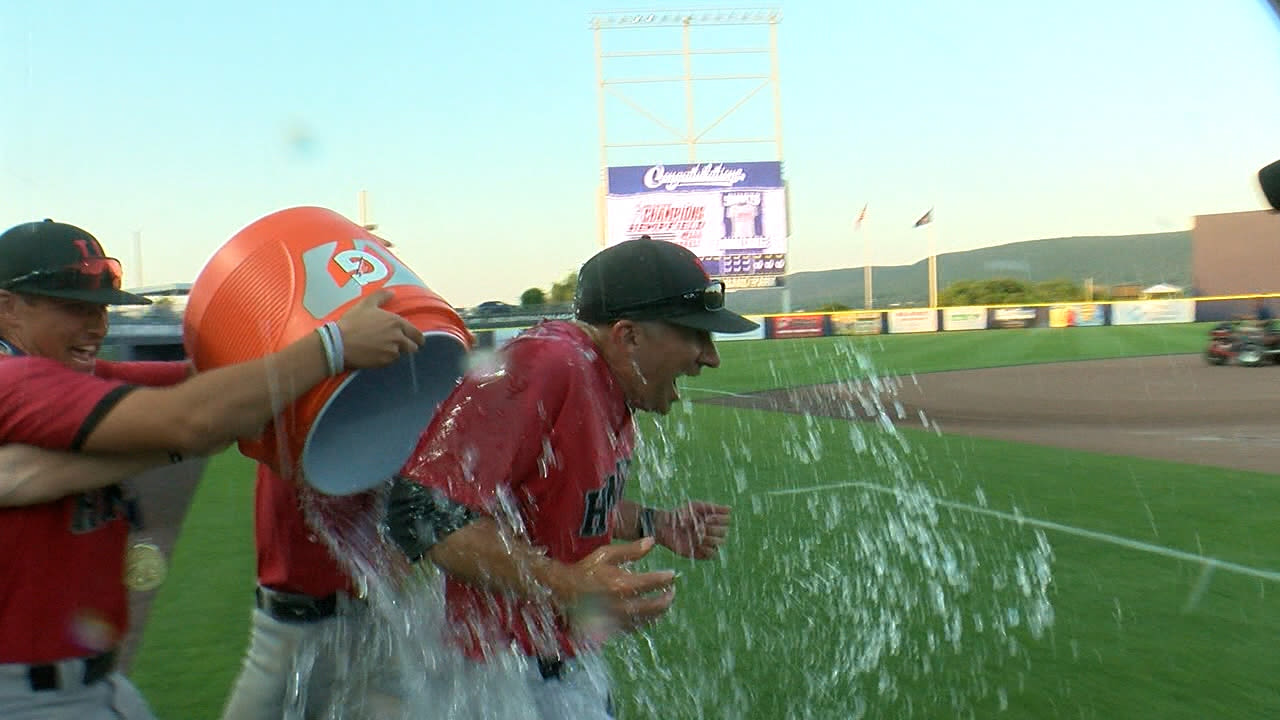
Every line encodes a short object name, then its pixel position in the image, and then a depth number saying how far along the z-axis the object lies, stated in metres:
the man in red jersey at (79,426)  1.84
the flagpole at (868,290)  50.47
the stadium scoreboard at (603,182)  40.28
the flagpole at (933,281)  53.50
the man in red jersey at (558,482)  1.91
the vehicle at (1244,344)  24.92
